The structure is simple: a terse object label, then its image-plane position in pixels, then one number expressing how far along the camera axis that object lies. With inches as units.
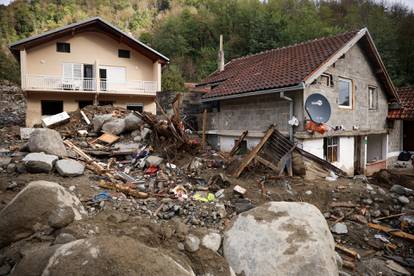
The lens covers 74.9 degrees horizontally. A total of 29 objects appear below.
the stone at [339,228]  276.4
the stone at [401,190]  360.2
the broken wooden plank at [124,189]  296.9
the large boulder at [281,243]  179.2
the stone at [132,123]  518.3
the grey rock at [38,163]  307.6
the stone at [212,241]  191.9
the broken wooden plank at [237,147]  438.3
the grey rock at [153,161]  384.6
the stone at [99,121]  537.5
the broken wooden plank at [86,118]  595.9
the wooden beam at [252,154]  366.8
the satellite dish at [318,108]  401.4
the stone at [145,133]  479.5
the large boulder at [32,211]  181.6
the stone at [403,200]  335.3
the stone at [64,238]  165.6
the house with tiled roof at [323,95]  412.5
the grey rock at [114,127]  513.3
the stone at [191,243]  178.4
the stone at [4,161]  324.8
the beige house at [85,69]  766.5
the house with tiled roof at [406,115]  581.0
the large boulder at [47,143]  354.3
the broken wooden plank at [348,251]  241.4
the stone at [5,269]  159.9
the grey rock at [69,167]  309.8
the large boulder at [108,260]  122.3
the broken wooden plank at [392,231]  273.7
